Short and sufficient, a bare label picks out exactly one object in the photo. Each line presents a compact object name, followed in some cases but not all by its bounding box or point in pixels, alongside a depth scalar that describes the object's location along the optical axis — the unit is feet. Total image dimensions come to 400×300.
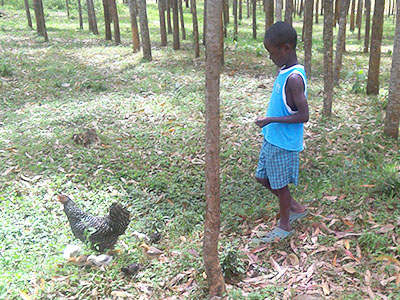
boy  9.37
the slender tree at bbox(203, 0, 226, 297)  7.03
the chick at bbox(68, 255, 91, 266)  10.74
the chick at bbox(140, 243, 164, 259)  11.10
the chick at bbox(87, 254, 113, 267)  10.72
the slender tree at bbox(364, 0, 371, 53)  33.68
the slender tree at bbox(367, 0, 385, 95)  20.81
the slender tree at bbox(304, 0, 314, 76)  23.68
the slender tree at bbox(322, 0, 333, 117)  18.02
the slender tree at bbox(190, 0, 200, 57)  30.76
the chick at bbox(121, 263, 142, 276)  10.35
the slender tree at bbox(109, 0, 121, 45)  38.30
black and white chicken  11.54
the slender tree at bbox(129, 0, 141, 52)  34.32
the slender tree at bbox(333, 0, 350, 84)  20.98
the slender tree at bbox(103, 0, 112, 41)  40.83
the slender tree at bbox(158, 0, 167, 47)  35.63
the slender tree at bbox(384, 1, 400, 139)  15.26
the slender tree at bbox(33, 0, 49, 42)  40.73
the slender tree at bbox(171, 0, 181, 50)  33.60
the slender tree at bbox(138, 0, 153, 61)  31.71
